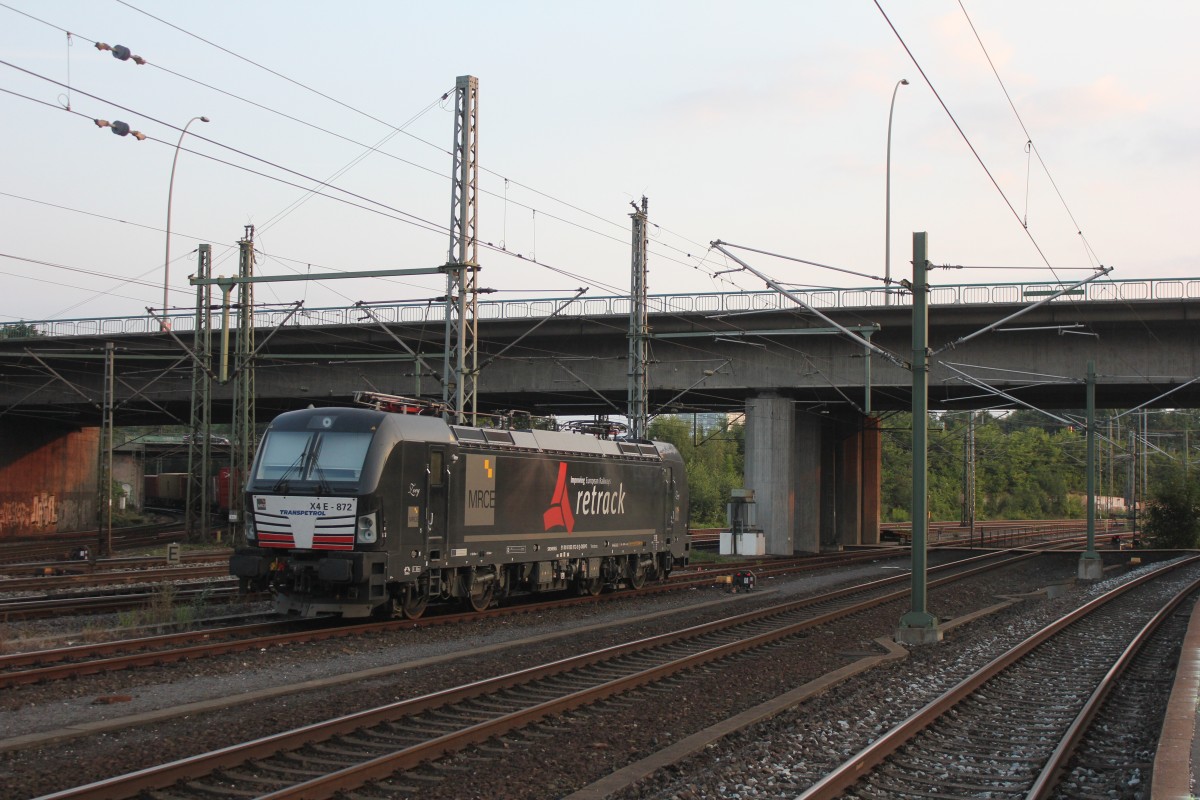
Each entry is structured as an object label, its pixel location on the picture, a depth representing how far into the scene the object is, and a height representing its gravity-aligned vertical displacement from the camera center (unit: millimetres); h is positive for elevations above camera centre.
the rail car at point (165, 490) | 73438 -909
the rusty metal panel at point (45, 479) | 51594 -142
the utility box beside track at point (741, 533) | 41438 -1947
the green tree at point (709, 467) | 80750 +1058
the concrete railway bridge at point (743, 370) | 38094 +4141
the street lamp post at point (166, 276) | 34406 +6228
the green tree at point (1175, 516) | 59188 -1747
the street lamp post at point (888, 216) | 22797 +5633
